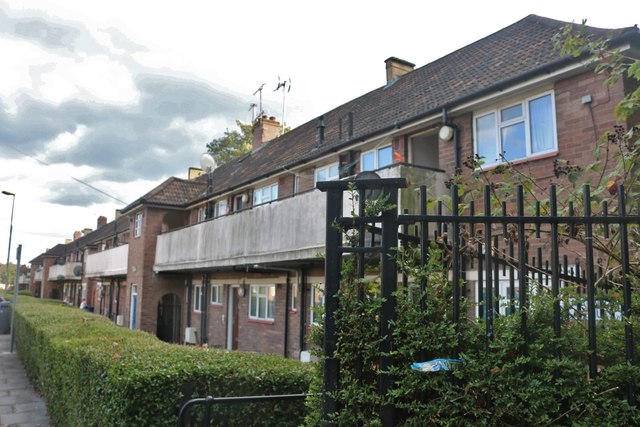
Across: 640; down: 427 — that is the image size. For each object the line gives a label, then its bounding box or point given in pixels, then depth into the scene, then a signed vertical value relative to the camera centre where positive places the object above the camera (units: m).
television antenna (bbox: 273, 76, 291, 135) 24.86 +9.69
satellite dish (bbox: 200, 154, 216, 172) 18.88 +4.46
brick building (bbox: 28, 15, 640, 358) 8.91 +2.94
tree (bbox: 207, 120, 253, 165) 38.97 +10.68
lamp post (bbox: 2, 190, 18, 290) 23.08 +3.40
